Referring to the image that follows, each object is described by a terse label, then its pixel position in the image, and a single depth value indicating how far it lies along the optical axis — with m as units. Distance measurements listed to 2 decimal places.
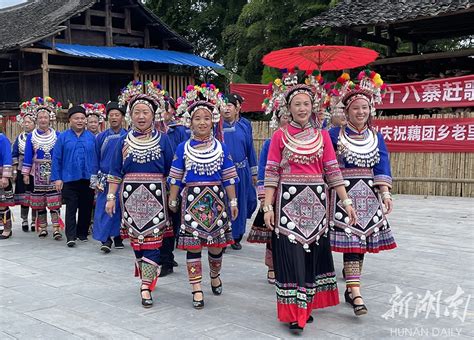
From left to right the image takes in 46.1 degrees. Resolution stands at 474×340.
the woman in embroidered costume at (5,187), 7.45
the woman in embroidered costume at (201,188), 4.43
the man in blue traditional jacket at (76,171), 7.12
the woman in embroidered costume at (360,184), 4.25
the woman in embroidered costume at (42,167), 7.63
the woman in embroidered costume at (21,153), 8.05
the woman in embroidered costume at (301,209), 3.87
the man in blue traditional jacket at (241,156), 6.41
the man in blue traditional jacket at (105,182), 6.42
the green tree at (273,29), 17.92
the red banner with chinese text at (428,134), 10.57
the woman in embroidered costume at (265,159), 4.30
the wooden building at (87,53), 17.38
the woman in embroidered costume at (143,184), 4.54
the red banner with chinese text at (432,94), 10.73
